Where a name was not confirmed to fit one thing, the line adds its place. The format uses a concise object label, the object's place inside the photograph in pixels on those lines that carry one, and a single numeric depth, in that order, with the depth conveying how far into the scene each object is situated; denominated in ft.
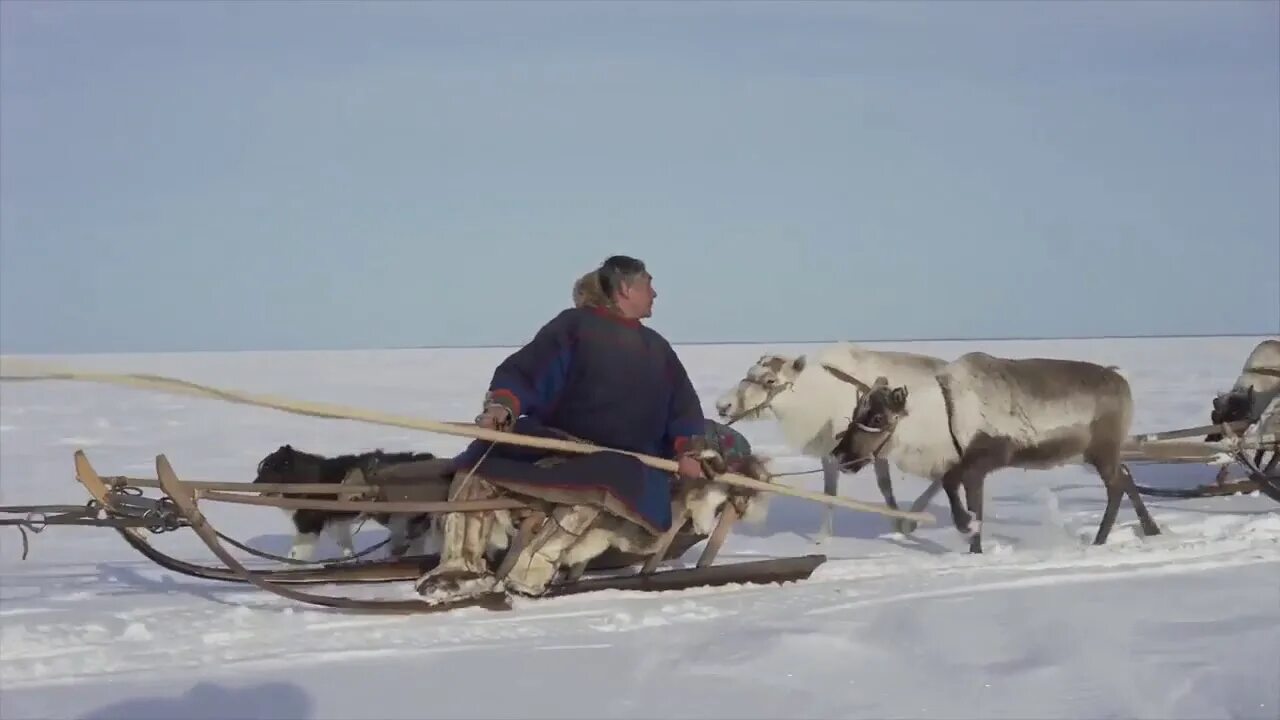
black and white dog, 24.20
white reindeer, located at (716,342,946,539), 31.32
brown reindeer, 27.30
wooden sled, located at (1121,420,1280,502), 30.68
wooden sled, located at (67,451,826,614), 18.54
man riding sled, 18.97
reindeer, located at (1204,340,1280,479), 34.17
